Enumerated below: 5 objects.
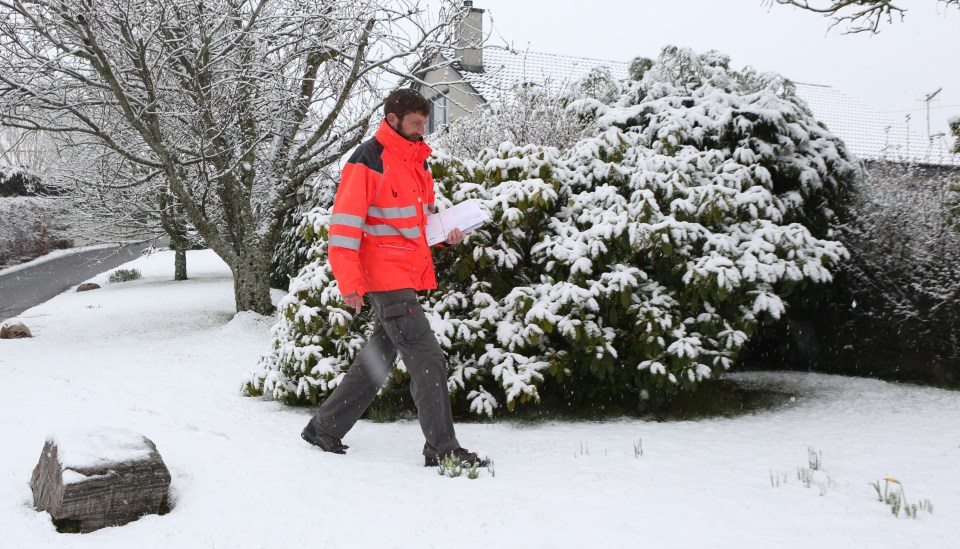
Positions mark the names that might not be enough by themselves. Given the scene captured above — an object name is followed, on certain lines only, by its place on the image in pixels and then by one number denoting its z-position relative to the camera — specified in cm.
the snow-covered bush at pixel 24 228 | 2095
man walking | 350
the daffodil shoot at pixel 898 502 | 291
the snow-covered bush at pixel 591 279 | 455
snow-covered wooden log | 287
